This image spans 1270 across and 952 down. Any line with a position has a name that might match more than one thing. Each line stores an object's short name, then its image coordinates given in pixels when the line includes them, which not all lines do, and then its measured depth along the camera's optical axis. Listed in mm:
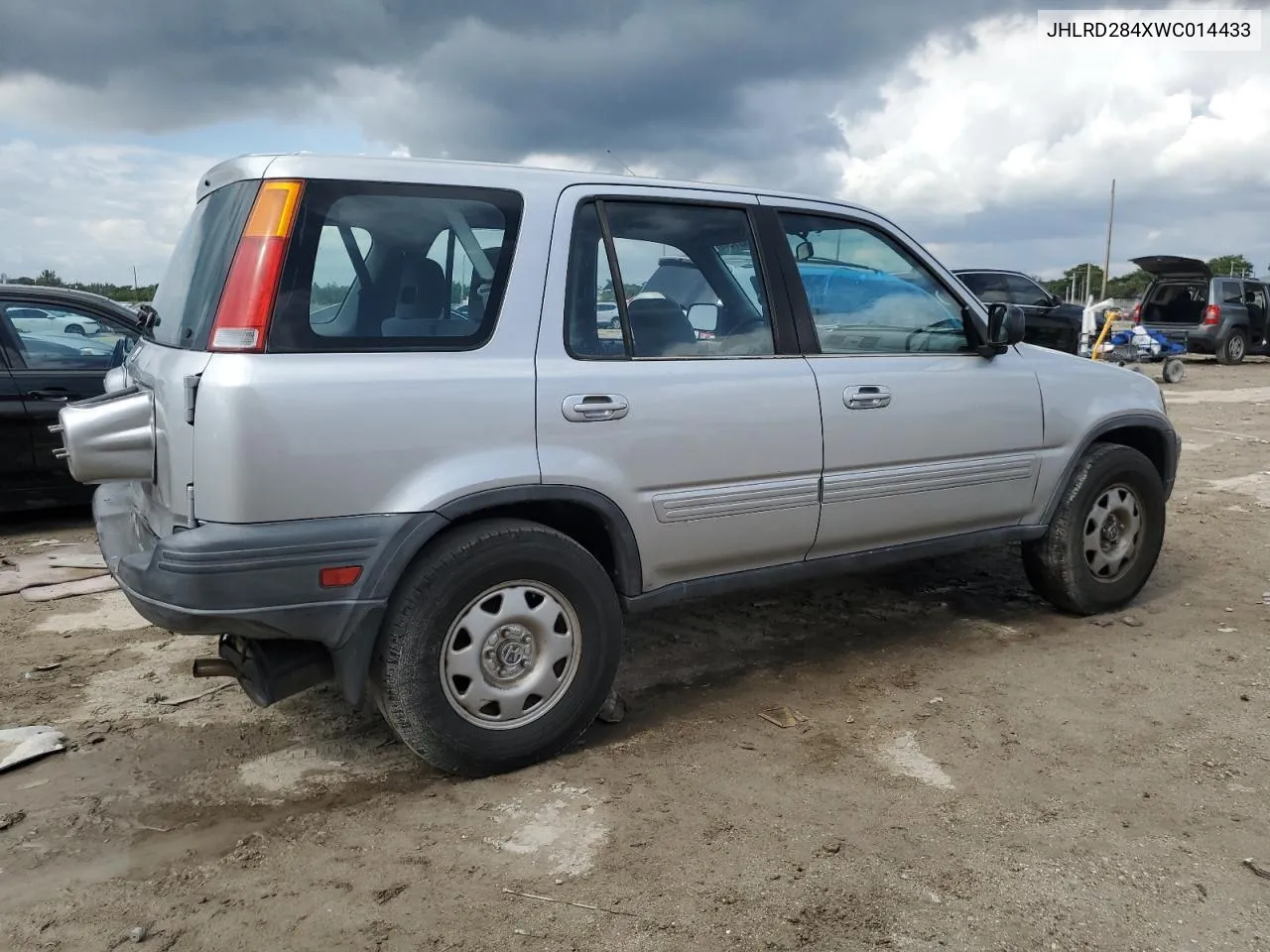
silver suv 2799
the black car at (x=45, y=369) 6102
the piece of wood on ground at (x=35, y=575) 5246
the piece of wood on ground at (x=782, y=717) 3629
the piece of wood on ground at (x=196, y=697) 3766
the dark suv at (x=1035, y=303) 15141
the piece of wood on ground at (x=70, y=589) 5062
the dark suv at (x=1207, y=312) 19438
